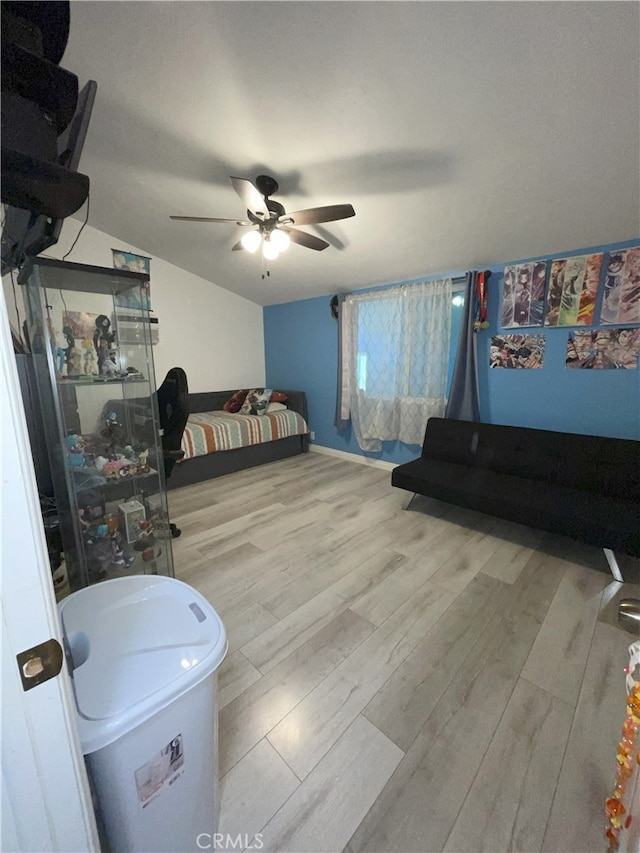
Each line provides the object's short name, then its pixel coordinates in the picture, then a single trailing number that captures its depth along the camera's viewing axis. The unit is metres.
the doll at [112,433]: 1.83
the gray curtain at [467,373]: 2.94
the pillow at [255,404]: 4.25
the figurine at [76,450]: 1.62
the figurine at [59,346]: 1.49
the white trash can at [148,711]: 0.67
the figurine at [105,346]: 1.68
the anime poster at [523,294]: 2.67
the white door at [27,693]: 0.43
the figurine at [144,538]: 1.90
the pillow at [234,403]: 4.45
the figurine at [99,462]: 1.75
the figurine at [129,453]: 1.87
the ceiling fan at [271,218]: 1.90
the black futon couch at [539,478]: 2.04
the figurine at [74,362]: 1.58
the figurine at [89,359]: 1.64
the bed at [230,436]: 3.49
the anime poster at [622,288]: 2.29
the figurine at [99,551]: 1.72
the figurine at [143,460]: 1.88
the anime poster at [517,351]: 2.75
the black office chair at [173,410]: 2.31
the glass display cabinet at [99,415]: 1.50
